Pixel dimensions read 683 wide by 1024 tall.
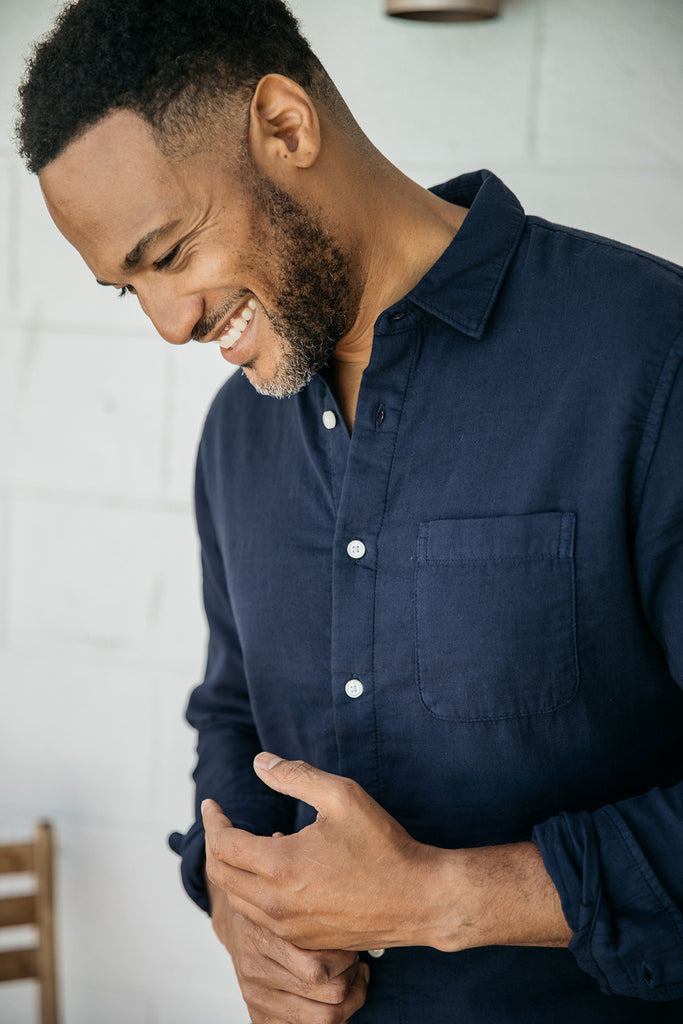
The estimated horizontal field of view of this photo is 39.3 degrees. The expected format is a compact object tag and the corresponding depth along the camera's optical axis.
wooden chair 1.69
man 0.84
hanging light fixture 1.32
